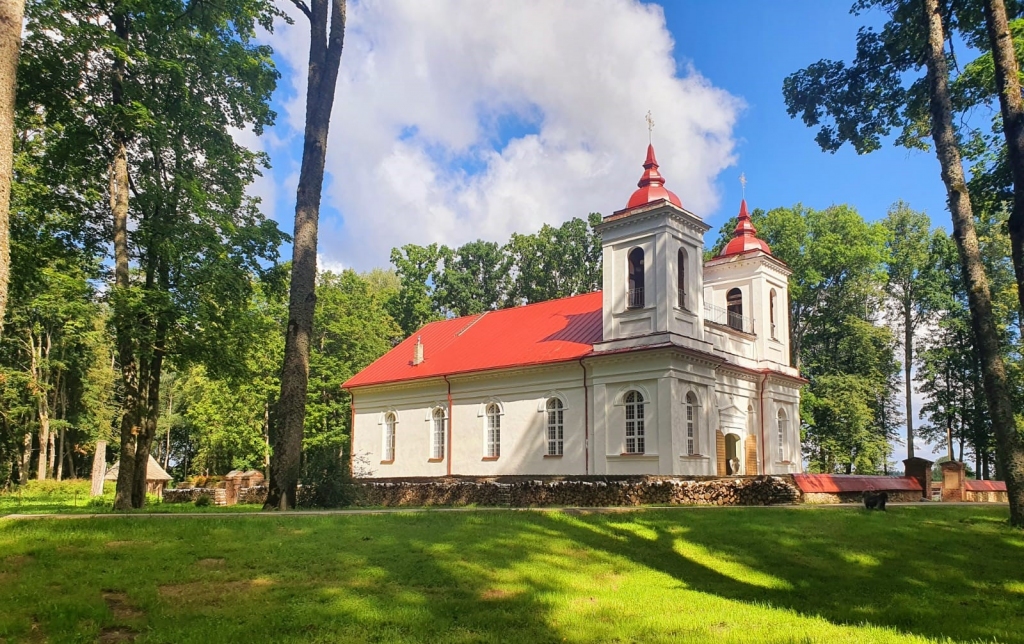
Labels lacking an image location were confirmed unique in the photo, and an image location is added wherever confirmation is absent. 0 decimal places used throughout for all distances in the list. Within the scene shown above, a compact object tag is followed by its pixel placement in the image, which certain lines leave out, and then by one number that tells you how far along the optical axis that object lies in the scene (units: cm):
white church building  2459
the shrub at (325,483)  1681
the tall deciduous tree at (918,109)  1488
